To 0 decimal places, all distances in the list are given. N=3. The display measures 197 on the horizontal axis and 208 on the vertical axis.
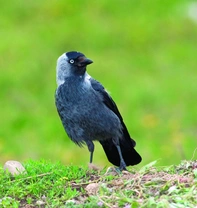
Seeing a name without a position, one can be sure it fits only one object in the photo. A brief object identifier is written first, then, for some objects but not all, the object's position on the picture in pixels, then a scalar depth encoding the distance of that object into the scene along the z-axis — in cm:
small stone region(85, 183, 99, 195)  1554
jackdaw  1837
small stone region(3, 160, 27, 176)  1711
